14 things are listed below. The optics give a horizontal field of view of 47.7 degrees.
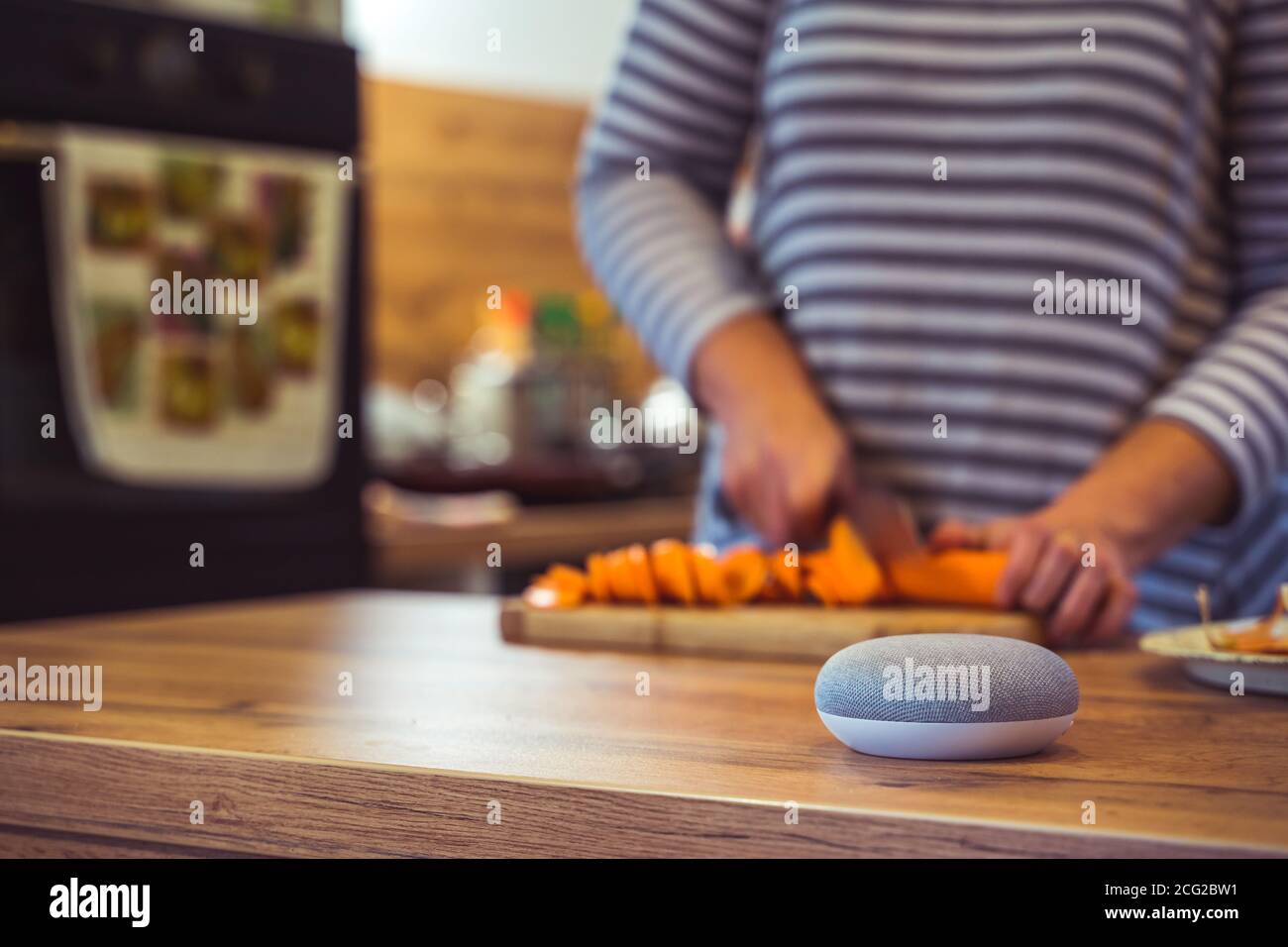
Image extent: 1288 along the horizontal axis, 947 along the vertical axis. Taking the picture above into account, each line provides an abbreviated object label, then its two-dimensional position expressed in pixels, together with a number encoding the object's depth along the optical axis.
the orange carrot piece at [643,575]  0.98
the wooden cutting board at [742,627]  0.88
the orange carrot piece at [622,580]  0.98
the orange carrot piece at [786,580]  0.96
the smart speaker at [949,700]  0.56
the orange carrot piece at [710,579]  0.96
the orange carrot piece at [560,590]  0.99
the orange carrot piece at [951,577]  0.92
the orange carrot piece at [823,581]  0.95
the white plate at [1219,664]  0.71
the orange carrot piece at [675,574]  0.96
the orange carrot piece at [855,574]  0.94
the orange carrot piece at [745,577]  0.96
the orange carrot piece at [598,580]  0.99
